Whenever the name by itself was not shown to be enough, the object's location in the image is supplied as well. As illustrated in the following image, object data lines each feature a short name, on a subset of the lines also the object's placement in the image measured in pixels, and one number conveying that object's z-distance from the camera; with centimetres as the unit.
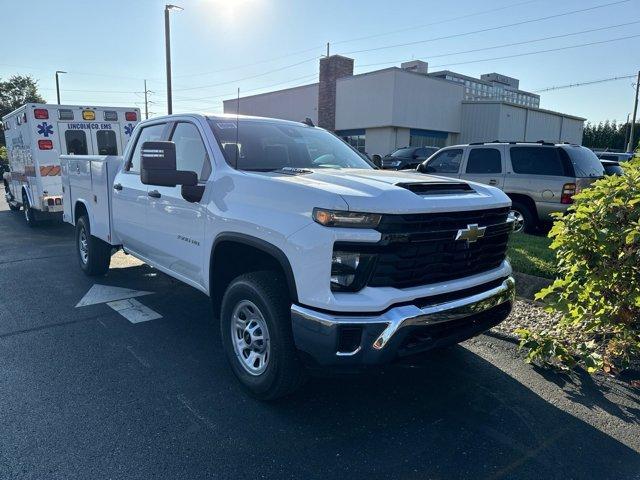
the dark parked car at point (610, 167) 1070
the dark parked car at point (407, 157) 1702
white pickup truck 274
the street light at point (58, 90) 4658
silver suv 834
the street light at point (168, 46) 2073
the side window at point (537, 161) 848
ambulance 1018
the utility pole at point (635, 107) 4017
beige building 2681
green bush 377
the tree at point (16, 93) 6169
